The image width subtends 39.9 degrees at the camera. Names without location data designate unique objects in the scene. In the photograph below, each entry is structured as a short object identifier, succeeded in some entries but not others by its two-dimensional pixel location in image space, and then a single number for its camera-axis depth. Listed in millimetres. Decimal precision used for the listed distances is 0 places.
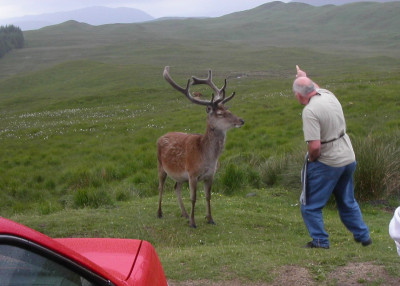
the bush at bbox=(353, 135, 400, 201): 11195
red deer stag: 9219
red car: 2764
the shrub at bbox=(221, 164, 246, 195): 12789
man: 6875
